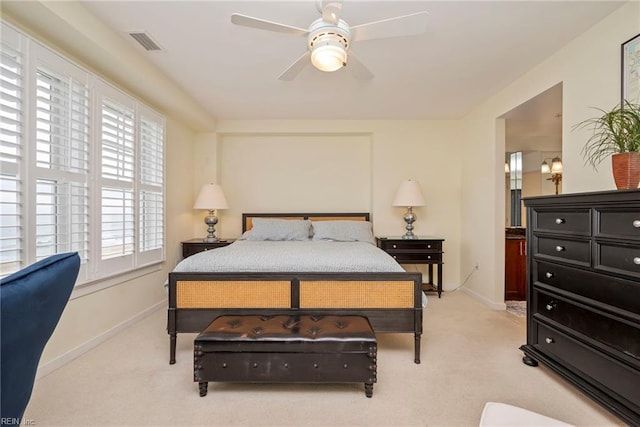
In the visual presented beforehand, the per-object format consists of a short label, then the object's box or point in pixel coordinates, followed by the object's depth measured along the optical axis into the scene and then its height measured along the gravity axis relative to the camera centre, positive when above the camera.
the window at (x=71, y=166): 1.97 +0.36
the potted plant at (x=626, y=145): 1.74 +0.41
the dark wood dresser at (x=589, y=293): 1.61 -0.47
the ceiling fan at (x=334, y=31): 1.78 +1.11
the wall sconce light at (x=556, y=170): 4.31 +0.63
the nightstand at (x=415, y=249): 4.27 -0.48
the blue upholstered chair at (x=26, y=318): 0.78 -0.29
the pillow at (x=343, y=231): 4.06 -0.24
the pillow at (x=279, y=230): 4.04 -0.23
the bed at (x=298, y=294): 2.39 -0.62
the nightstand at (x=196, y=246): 4.20 -0.46
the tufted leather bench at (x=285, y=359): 1.89 -0.89
